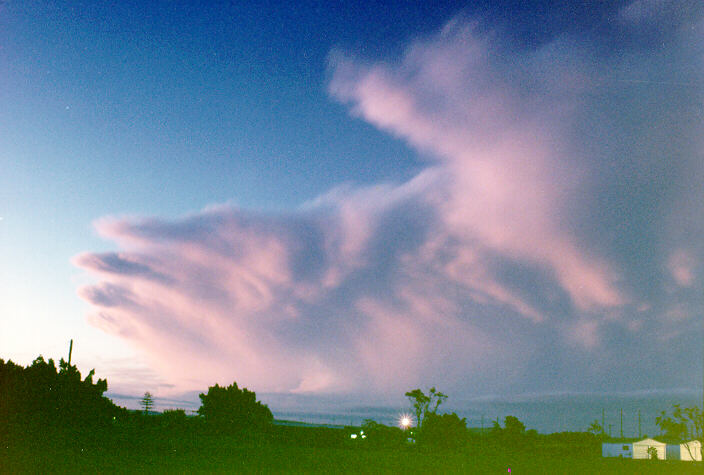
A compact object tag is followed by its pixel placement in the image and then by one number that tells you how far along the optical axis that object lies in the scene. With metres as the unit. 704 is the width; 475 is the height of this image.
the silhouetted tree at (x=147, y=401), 102.78
